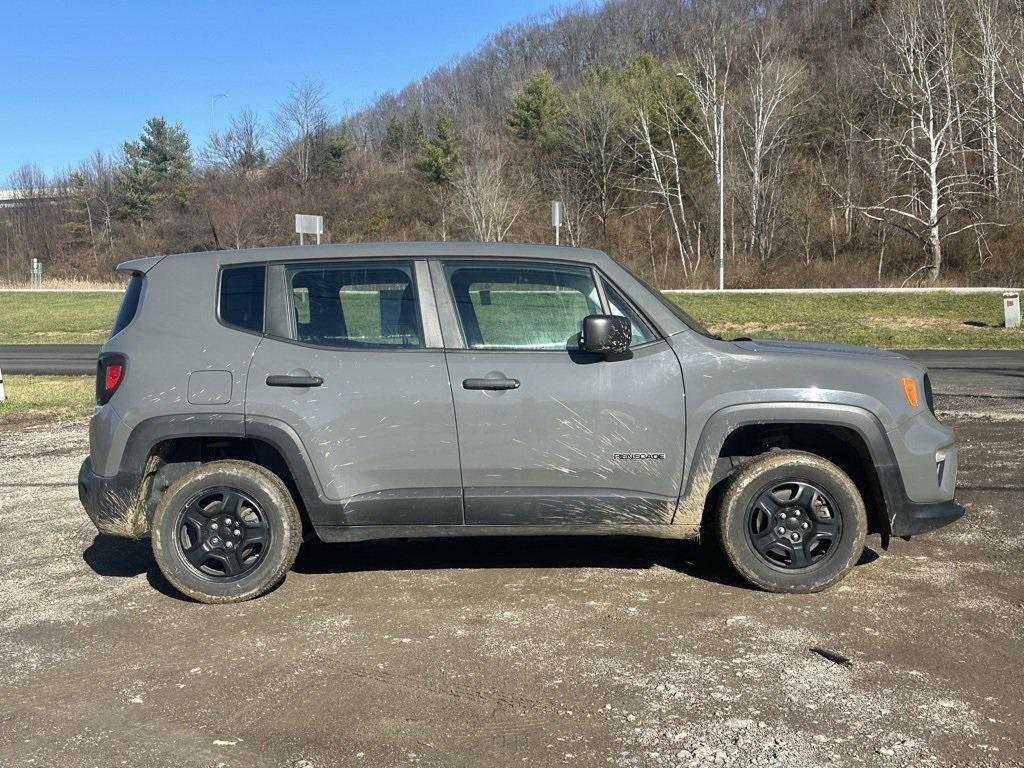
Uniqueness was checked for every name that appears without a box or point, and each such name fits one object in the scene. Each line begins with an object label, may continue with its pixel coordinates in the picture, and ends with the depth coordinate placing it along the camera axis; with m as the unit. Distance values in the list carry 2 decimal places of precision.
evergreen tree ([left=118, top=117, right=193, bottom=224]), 82.12
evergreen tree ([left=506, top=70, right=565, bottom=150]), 75.44
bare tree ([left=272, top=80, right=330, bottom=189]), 85.38
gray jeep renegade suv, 4.89
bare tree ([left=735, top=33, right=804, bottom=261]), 53.34
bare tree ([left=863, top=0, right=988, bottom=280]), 40.97
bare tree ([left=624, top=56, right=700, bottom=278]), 61.09
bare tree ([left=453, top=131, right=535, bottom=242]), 55.25
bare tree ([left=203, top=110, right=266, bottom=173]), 63.63
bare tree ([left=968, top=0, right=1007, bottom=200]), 41.59
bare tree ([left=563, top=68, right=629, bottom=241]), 65.06
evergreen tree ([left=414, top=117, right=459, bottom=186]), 76.00
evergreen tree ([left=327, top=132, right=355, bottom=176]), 85.06
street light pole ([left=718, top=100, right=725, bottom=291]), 37.00
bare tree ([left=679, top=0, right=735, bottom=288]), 40.14
